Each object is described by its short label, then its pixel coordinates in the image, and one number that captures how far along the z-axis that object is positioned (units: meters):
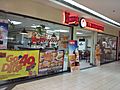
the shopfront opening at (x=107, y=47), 6.48
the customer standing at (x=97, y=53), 5.66
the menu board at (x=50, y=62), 3.50
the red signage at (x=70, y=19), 4.14
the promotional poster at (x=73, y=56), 4.28
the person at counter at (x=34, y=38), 3.42
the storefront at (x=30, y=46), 2.77
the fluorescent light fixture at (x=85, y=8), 3.23
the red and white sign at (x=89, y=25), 4.64
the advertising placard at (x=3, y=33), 2.73
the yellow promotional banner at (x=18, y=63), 2.68
